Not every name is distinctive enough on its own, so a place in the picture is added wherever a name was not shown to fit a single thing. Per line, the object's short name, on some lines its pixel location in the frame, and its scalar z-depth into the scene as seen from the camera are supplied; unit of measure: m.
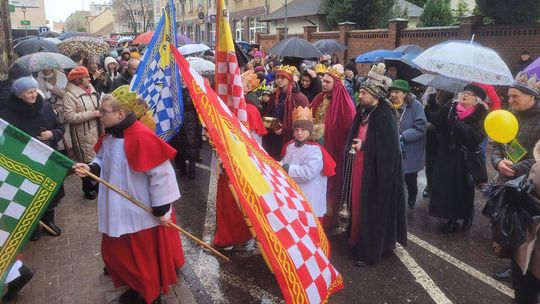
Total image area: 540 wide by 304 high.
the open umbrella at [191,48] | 11.89
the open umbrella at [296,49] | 10.28
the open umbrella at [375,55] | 11.73
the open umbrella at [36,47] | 10.18
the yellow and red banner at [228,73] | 3.84
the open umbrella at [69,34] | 15.76
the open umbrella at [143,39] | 12.80
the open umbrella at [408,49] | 11.63
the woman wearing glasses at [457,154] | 4.68
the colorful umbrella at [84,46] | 9.81
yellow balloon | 3.38
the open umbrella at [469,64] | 4.52
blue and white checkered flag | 4.38
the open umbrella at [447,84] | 5.36
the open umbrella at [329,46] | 14.01
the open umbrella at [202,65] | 7.70
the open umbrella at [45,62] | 7.15
